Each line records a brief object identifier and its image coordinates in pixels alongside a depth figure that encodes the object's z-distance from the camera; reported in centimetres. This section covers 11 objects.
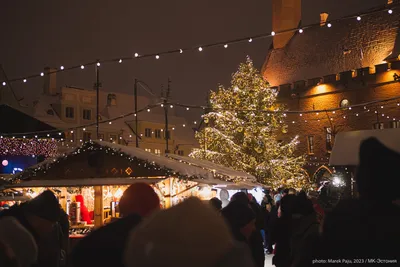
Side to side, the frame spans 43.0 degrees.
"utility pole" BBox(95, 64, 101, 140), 1885
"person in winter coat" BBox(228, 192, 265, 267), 619
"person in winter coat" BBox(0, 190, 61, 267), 507
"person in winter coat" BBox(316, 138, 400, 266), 255
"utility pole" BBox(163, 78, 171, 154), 6216
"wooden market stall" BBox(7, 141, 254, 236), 1311
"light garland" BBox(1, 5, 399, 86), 1343
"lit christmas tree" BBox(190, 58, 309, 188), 3362
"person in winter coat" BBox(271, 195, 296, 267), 673
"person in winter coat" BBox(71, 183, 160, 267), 296
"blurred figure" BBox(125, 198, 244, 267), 196
